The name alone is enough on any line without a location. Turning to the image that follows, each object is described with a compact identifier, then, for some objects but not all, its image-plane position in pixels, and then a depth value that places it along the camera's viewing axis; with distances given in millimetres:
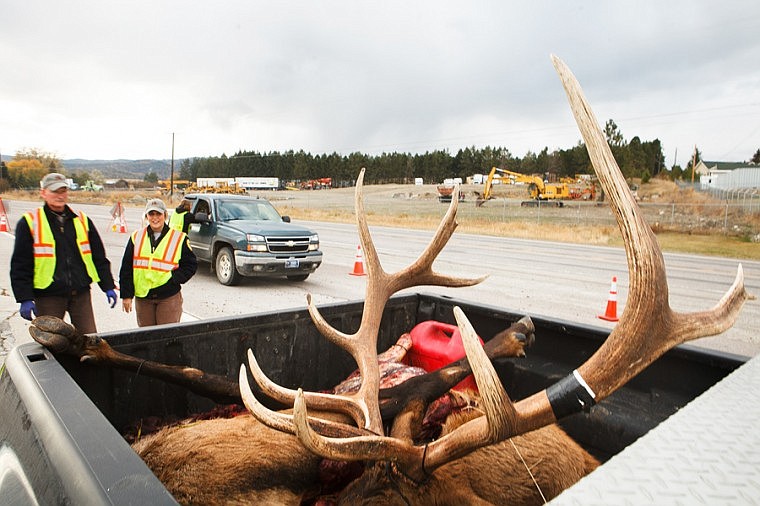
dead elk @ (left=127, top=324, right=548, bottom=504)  1718
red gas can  3223
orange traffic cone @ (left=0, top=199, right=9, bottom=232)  20738
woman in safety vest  4898
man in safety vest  4141
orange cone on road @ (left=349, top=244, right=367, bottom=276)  12336
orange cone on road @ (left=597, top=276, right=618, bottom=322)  8422
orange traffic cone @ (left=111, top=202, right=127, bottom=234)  22562
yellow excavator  45969
